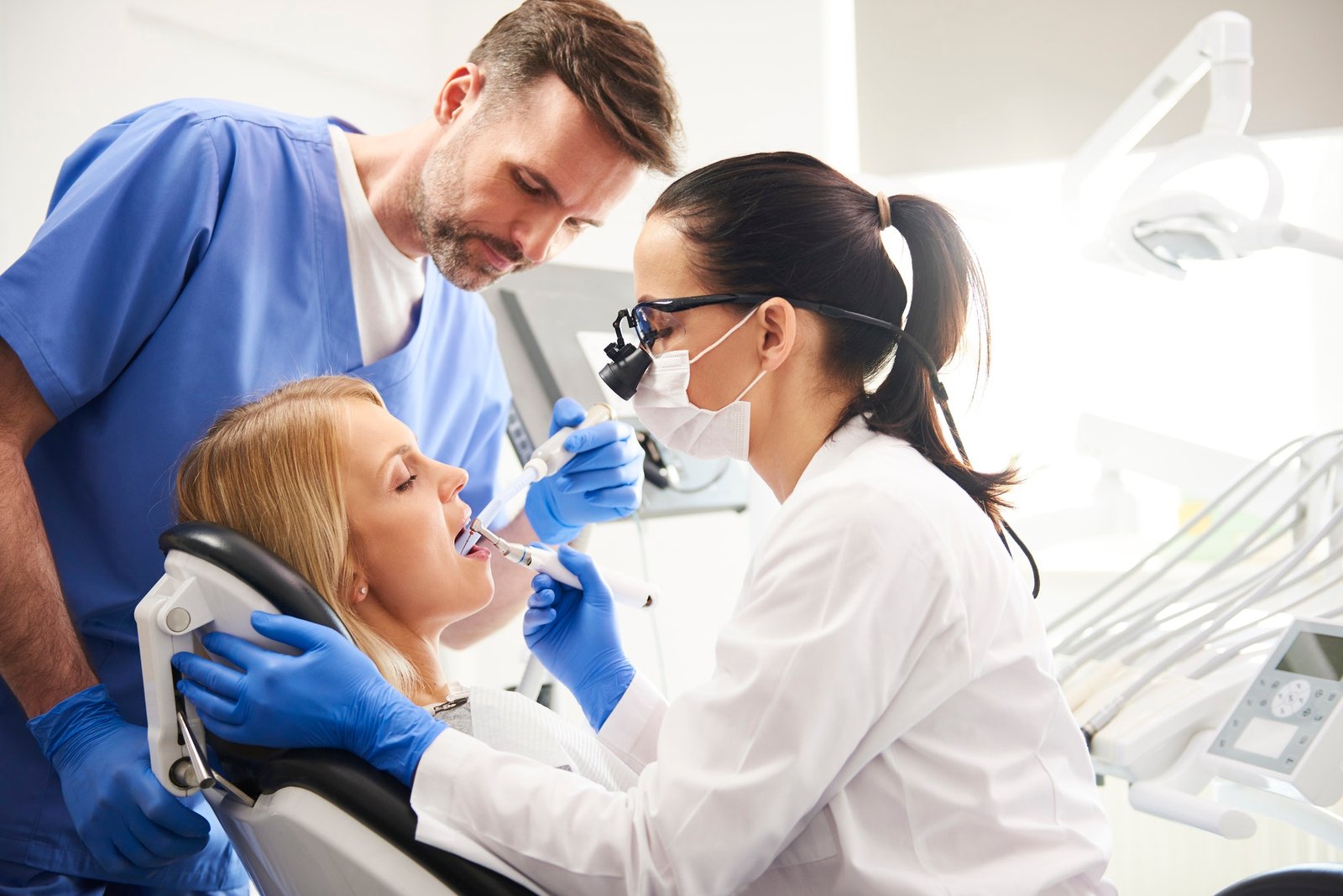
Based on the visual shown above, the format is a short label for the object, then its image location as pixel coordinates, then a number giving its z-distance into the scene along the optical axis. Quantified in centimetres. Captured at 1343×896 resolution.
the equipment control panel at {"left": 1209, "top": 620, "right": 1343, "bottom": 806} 133
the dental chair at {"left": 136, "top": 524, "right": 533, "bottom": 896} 88
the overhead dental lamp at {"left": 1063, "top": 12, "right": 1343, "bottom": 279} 170
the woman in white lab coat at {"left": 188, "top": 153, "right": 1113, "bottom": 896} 86
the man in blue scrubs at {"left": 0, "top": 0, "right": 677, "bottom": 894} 109
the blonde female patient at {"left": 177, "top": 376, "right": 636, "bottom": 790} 118
